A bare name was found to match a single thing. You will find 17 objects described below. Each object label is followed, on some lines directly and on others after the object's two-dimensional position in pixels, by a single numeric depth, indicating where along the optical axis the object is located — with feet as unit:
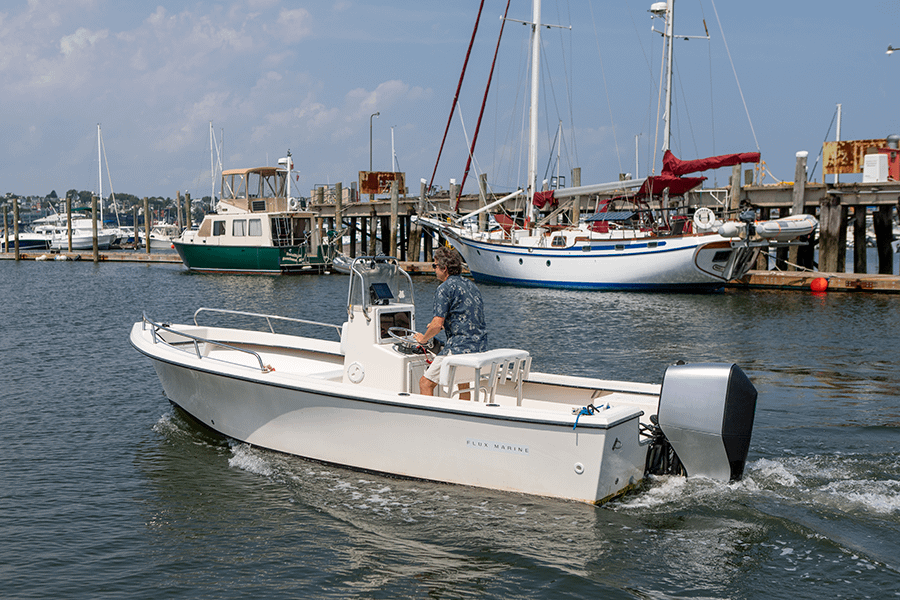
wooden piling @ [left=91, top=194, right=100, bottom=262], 150.20
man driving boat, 23.04
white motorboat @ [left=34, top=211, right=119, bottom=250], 223.92
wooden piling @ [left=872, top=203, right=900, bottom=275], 86.89
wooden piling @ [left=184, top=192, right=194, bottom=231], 149.69
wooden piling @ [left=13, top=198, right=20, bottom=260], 159.74
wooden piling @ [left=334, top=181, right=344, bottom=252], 121.90
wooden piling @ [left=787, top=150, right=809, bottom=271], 83.66
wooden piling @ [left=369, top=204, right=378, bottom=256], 129.16
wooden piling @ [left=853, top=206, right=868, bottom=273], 87.97
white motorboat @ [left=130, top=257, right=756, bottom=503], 20.47
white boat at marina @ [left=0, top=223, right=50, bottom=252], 221.25
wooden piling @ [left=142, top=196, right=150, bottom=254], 156.20
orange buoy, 78.64
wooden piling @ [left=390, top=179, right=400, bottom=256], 118.62
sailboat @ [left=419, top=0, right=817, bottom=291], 81.46
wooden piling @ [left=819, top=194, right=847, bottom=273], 82.58
